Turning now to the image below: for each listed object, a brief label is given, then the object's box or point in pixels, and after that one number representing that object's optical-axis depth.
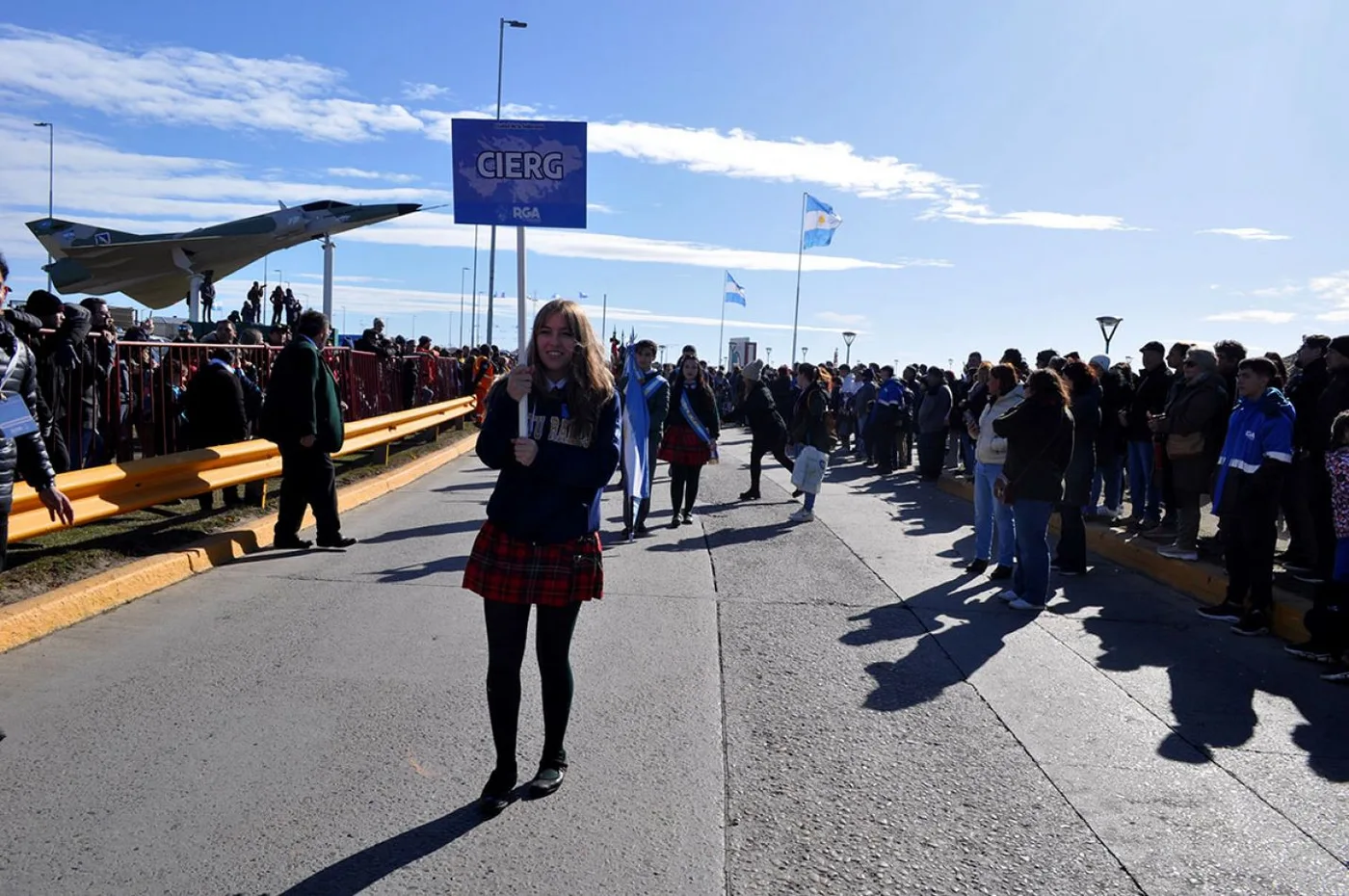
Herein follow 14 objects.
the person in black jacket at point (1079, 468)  9.35
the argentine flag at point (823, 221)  38.00
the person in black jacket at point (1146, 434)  10.82
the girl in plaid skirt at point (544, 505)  3.92
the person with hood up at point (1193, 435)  9.05
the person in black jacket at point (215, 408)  10.20
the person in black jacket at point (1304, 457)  8.55
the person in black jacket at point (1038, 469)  7.80
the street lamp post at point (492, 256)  42.56
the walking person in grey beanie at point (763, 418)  13.77
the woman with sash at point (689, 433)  11.61
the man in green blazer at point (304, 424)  8.61
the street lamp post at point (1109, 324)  25.28
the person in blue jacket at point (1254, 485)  7.11
